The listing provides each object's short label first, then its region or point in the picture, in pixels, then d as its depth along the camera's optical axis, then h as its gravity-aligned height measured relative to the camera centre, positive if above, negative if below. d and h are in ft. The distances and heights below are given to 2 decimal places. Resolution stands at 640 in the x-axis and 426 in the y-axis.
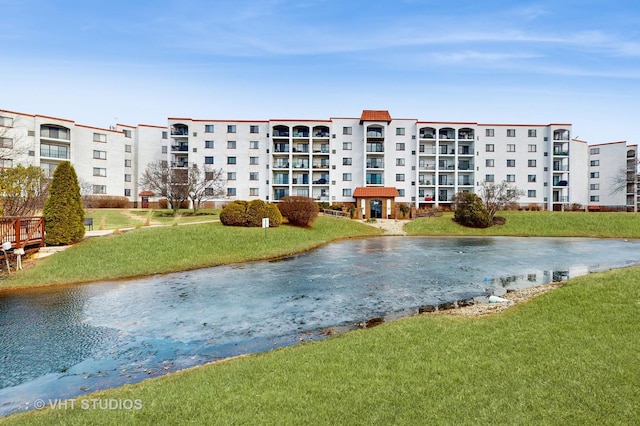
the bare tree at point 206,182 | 152.83 +10.58
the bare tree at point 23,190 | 61.70 +2.81
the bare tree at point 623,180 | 215.31 +16.17
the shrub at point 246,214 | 101.71 -2.25
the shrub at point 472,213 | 139.23 -2.32
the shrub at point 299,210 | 117.50 -1.23
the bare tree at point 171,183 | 146.30 +9.12
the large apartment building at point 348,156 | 194.80 +27.46
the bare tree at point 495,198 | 149.20 +3.89
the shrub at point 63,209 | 67.67 -0.71
